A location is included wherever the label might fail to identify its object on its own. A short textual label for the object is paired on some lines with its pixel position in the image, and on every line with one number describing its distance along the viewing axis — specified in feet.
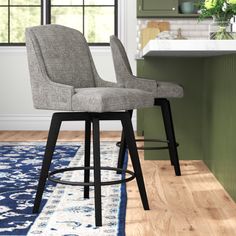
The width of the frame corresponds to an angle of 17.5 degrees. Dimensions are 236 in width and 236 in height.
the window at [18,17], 28.96
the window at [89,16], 29.00
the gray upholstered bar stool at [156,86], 15.14
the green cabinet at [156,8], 27.11
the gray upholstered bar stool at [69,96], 10.22
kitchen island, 13.89
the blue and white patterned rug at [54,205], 9.89
